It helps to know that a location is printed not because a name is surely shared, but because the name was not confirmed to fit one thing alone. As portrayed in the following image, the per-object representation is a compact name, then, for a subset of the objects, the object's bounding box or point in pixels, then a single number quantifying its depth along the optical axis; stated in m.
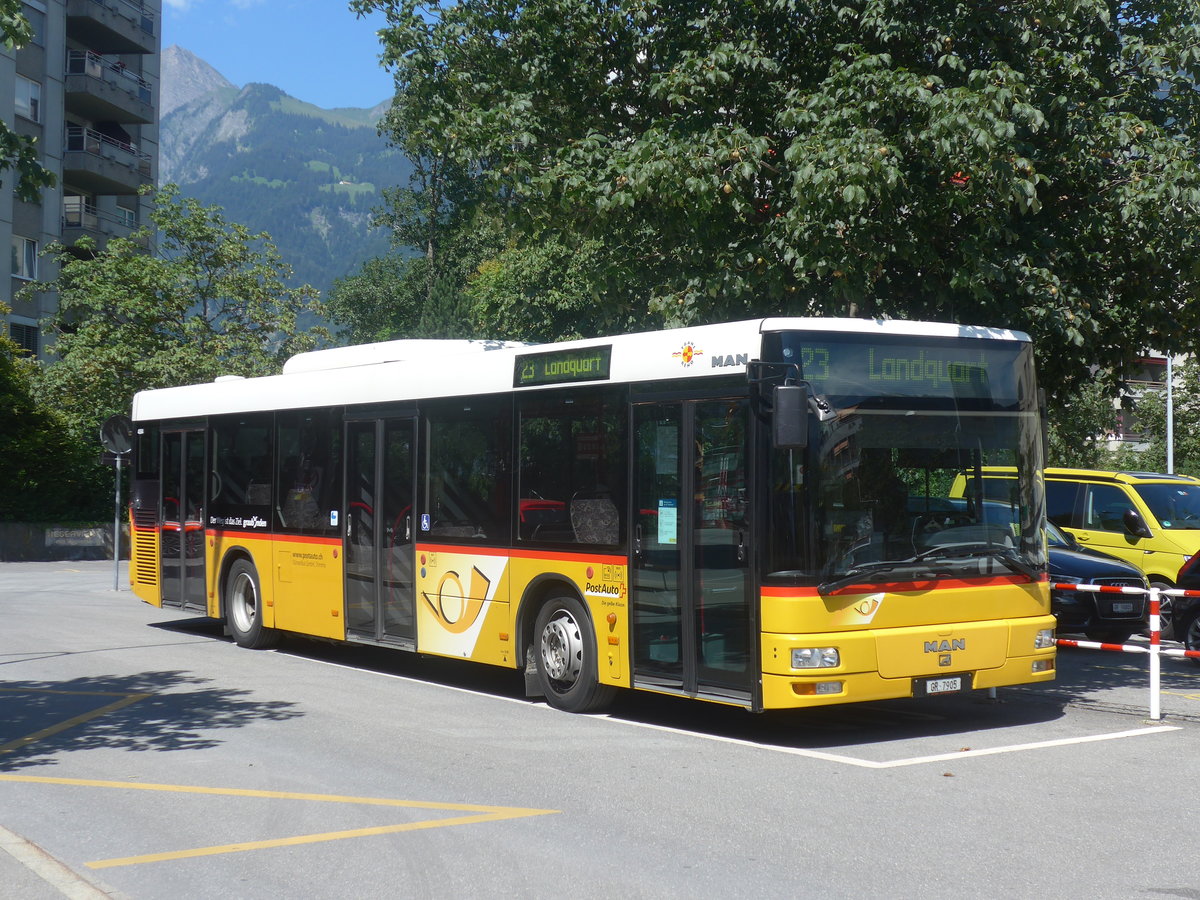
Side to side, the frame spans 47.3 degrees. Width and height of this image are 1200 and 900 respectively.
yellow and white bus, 9.15
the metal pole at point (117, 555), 23.52
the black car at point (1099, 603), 15.32
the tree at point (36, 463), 35.53
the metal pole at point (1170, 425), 43.20
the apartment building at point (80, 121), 46.09
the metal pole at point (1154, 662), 10.39
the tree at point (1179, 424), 46.78
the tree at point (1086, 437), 36.97
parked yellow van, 16.92
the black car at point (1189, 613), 14.27
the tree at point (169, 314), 34.75
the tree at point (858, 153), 11.62
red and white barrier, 10.36
